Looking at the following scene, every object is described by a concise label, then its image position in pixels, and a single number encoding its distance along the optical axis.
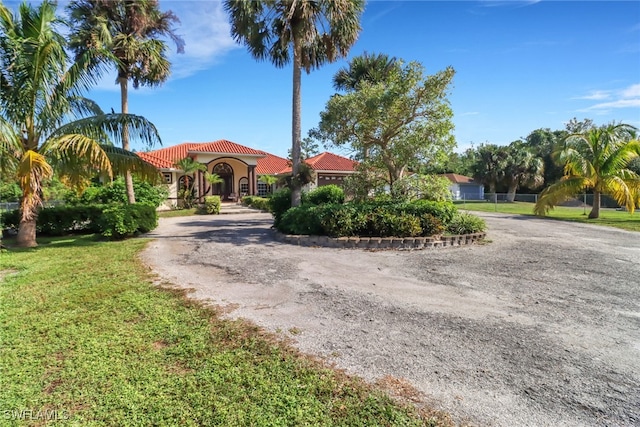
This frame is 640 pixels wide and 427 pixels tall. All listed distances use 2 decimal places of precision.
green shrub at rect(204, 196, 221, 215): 23.22
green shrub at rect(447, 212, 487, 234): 10.84
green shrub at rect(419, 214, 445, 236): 10.15
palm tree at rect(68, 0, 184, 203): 14.02
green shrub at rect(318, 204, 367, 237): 10.06
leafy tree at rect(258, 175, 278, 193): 29.47
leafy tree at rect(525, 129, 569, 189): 40.16
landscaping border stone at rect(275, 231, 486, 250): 9.68
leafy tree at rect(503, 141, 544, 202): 37.78
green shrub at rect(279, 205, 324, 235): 10.64
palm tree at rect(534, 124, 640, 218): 16.75
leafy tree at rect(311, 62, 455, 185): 10.91
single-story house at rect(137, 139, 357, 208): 27.05
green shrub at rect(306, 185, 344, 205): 13.75
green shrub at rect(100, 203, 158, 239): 11.12
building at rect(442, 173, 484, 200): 47.75
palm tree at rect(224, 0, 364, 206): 11.90
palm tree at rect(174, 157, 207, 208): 25.33
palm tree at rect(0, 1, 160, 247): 9.08
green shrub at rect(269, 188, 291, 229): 13.60
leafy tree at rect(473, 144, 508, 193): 39.28
